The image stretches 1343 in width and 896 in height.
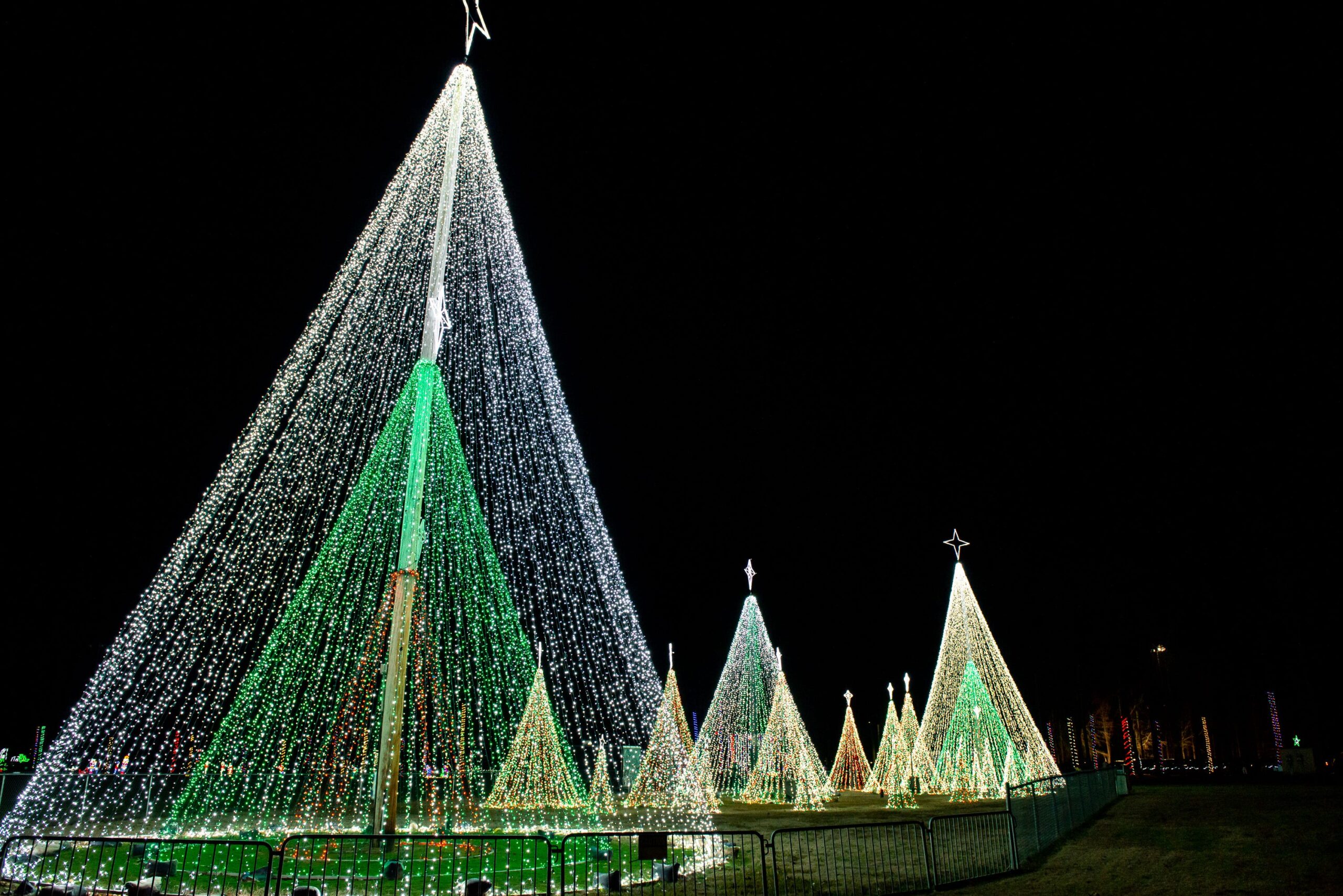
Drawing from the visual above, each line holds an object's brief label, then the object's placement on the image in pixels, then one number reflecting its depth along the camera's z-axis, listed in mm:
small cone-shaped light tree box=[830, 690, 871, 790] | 31391
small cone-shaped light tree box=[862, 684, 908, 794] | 25469
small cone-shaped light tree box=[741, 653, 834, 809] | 23172
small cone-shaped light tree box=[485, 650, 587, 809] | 23047
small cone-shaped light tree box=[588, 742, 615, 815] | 16703
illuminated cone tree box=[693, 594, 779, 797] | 24938
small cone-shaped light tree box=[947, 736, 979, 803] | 23469
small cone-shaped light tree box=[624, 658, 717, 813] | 13727
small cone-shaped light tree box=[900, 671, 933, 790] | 25625
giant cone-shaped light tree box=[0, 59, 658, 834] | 12281
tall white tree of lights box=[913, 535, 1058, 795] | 23781
